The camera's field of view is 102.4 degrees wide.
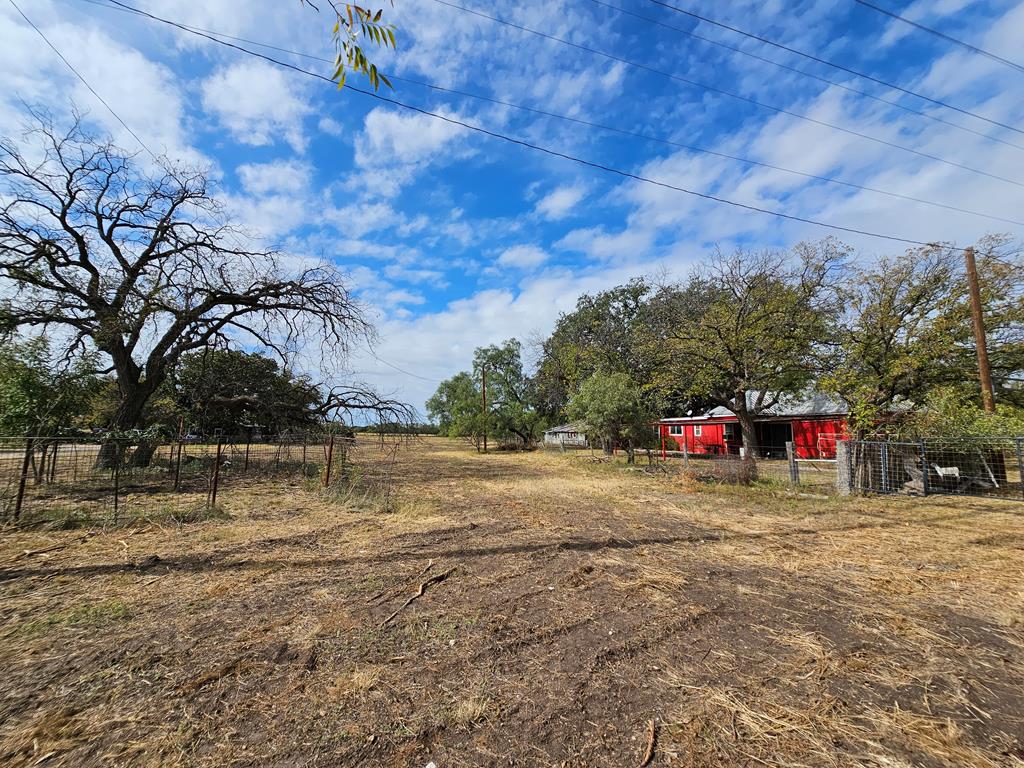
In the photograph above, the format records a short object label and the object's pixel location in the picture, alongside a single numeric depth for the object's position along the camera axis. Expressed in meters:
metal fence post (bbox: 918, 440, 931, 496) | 9.58
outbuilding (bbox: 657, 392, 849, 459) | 22.58
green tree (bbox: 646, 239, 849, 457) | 15.30
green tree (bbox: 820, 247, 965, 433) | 11.03
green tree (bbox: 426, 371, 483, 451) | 33.47
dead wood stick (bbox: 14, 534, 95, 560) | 4.87
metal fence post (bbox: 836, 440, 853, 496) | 10.02
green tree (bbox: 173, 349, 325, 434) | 14.22
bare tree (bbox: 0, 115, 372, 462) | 11.51
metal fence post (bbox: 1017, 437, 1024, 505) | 8.13
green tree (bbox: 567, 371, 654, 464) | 17.20
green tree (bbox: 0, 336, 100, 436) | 8.77
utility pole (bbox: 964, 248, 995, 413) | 10.18
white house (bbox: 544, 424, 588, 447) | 33.93
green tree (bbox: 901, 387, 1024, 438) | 9.01
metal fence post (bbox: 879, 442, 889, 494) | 9.87
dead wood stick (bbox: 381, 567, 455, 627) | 3.41
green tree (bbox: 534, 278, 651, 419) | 28.06
